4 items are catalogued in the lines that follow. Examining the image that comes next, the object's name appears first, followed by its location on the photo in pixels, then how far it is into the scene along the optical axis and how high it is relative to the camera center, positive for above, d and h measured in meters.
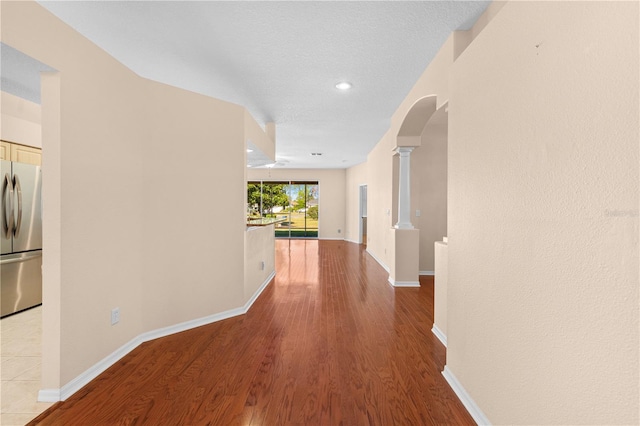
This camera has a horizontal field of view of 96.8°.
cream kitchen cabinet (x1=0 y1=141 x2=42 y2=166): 3.32 +0.70
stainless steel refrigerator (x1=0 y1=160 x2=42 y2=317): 3.24 -0.33
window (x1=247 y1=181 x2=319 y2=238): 11.16 +0.37
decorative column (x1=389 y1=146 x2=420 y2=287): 4.69 -0.75
